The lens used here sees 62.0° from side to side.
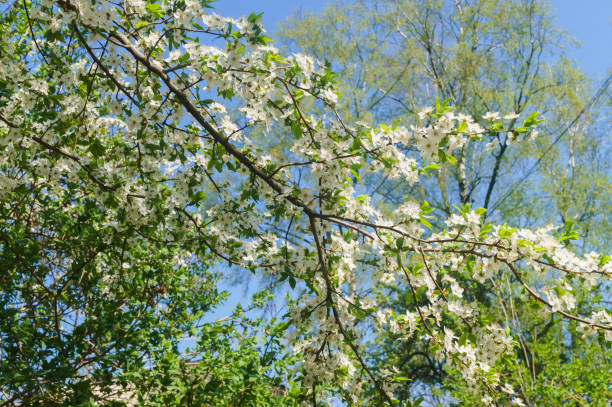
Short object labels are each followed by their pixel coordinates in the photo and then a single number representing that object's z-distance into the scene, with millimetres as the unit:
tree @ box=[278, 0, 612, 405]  10039
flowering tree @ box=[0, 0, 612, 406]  2125
